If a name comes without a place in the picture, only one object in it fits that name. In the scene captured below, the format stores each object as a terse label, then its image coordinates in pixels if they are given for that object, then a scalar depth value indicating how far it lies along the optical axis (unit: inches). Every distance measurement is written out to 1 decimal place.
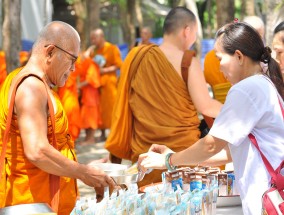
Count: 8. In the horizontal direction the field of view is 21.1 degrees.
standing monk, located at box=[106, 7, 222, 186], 205.2
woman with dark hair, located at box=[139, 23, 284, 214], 128.9
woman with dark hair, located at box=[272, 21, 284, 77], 201.6
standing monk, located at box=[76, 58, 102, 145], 508.4
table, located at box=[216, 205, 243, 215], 148.2
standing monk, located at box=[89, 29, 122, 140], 517.3
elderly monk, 142.9
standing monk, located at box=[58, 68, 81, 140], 454.9
